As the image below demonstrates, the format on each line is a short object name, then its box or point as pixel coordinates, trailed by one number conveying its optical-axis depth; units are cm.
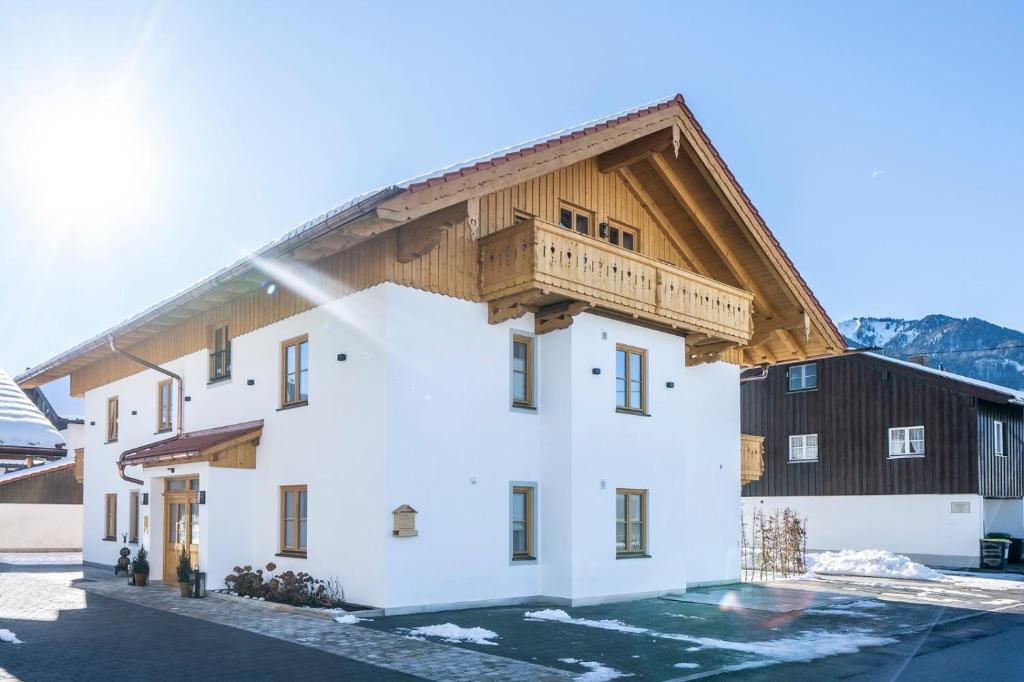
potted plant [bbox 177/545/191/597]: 1711
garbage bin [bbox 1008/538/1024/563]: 2906
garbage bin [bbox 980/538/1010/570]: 2727
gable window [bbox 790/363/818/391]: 3200
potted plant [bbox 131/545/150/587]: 1927
